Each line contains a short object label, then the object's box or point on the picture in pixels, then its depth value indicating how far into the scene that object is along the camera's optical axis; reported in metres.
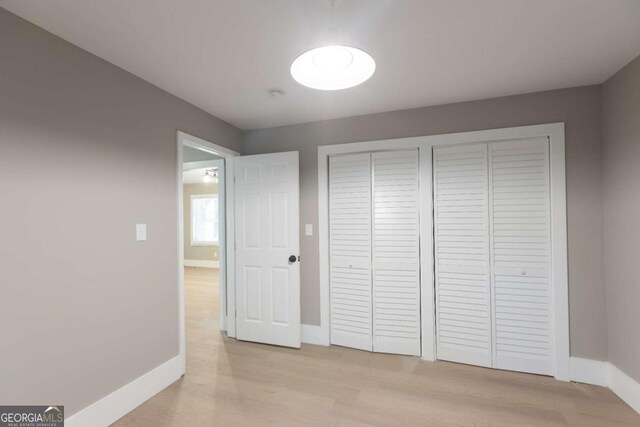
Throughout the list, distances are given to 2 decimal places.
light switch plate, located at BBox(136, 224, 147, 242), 2.19
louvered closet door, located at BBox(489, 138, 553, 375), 2.51
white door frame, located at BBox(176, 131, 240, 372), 3.04
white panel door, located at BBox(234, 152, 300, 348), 3.12
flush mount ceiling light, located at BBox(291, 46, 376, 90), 1.31
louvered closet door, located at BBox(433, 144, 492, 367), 2.66
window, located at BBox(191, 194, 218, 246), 8.35
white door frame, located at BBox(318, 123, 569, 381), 2.44
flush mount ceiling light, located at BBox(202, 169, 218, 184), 6.98
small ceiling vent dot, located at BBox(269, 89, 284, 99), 2.46
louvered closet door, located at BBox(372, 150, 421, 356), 2.87
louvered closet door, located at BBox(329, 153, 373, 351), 3.03
